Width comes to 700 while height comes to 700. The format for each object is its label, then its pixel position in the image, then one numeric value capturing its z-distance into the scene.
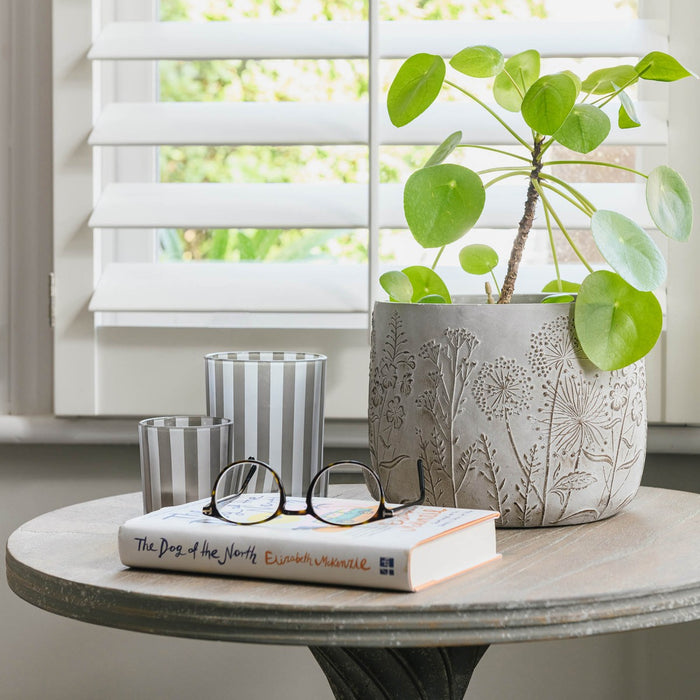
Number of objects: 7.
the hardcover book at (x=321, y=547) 1.61
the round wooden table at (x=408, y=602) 1.57
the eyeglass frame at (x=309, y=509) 1.68
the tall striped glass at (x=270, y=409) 1.89
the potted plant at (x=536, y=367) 1.77
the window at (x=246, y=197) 2.16
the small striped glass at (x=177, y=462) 1.80
